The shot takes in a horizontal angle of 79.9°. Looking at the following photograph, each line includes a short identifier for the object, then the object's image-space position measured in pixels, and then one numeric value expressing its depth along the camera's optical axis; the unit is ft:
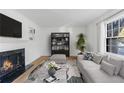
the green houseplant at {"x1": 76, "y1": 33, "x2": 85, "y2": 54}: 14.75
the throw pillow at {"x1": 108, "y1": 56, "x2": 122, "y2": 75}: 5.29
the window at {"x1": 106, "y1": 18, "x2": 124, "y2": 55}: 8.06
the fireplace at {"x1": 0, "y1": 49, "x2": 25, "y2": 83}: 6.56
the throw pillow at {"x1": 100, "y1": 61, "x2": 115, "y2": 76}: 5.22
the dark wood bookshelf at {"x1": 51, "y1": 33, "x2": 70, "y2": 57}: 15.98
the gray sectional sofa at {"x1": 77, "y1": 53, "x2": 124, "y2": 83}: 4.73
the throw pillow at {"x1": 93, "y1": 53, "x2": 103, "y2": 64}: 7.81
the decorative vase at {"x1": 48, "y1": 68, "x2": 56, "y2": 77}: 6.23
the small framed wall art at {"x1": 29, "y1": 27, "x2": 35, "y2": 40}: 12.03
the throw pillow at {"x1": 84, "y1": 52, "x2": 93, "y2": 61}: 9.19
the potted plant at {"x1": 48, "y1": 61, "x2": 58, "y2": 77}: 6.19
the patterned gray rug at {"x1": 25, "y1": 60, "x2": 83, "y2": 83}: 6.57
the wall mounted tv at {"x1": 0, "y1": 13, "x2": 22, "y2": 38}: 6.30
